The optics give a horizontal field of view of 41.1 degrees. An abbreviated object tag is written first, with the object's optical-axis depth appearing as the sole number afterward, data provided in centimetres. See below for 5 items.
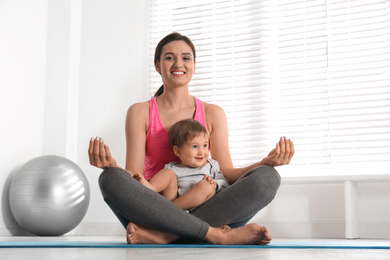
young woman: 165
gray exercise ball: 296
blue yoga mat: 155
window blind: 323
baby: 180
